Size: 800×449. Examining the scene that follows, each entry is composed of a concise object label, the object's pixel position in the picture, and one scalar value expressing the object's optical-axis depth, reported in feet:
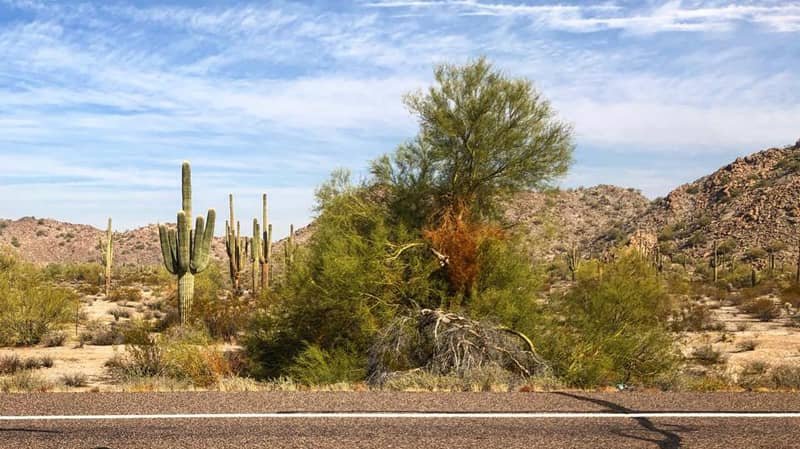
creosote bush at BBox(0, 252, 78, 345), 80.69
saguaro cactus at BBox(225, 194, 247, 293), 116.57
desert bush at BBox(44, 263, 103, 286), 192.59
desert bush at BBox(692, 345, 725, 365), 68.49
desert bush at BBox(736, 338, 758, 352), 78.34
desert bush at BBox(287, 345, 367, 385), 45.85
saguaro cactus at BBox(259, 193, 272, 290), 116.06
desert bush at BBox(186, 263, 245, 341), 78.38
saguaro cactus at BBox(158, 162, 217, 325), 75.31
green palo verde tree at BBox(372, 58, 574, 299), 55.26
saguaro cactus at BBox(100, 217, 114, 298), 146.72
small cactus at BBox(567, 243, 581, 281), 149.77
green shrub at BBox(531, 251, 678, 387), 47.73
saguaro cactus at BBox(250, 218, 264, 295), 119.55
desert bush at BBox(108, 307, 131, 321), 108.29
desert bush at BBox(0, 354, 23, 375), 57.77
